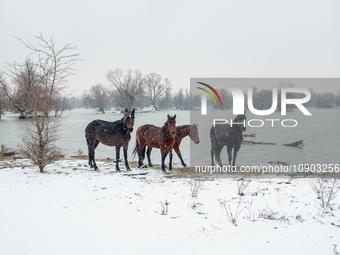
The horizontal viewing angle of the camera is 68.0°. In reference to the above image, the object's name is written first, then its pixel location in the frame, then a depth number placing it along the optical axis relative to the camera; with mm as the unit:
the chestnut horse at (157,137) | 9403
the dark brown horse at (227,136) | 9852
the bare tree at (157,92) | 102400
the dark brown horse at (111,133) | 9680
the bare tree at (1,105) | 8495
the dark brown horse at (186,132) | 10781
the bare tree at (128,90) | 74812
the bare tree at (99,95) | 78000
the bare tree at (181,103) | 108562
